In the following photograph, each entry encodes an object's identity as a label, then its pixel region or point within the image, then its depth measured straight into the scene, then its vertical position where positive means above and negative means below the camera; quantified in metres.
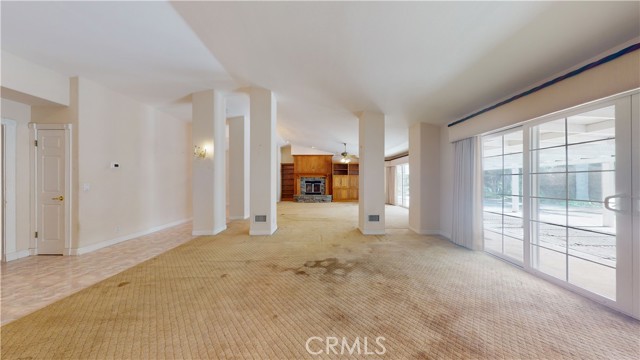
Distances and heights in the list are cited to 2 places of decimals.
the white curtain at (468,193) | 3.67 -0.25
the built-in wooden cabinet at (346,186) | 12.38 -0.35
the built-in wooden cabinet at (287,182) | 13.14 -0.12
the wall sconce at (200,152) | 4.84 +0.62
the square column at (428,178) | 4.93 +0.03
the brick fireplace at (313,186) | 12.40 -0.34
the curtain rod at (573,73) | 1.78 +1.03
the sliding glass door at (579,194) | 1.93 -0.18
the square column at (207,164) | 4.79 +0.36
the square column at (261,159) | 4.71 +0.45
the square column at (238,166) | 6.80 +0.43
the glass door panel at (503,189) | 3.26 -0.16
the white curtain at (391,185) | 10.76 -0.27
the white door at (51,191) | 3.58 -0.16
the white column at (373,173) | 4.86 +0.14
